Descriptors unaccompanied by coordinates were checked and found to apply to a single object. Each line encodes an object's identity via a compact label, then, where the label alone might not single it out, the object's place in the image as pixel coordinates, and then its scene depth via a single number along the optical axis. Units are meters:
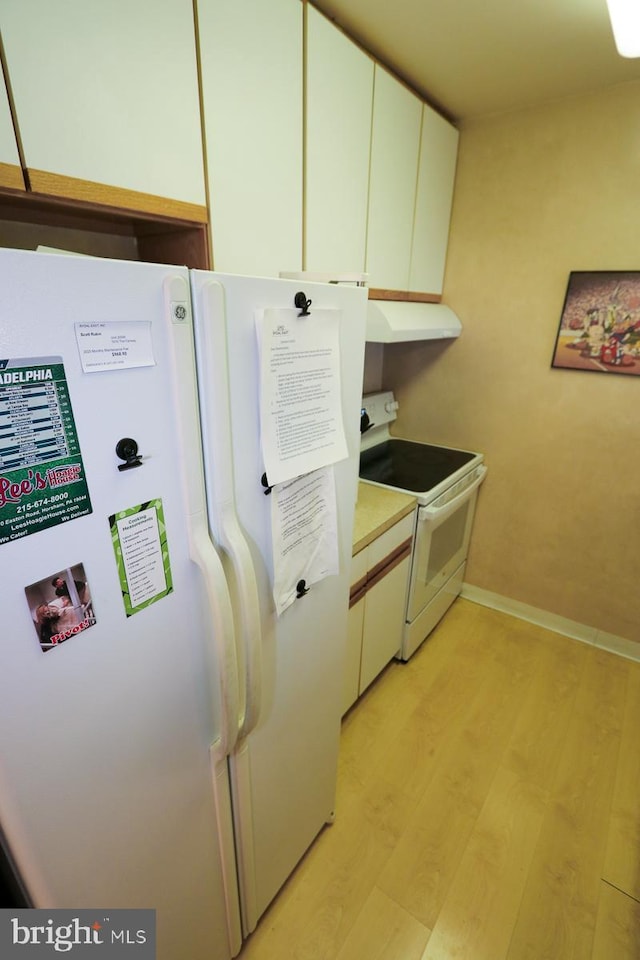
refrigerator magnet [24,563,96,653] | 0.58
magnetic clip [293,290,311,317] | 0.85
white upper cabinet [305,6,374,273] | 1.32
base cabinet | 1.69
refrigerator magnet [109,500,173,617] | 0.66
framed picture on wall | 1.98
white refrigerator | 0.55
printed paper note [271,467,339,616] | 0.93
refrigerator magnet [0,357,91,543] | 0.52
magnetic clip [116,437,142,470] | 0.62
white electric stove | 2.04
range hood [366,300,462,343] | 1.71
